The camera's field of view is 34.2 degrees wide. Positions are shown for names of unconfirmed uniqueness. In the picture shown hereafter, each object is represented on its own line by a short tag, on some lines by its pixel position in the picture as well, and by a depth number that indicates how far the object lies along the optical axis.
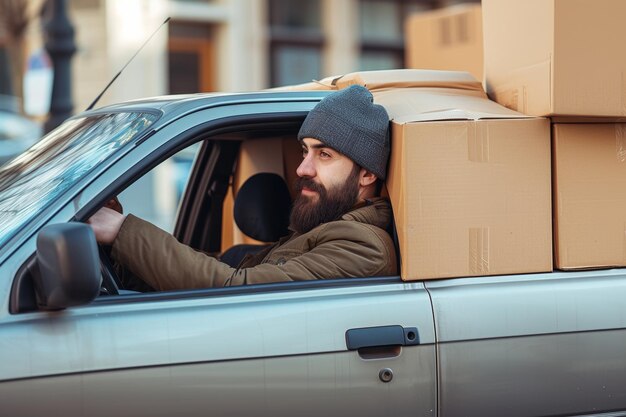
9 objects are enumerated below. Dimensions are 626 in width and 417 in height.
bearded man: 3.01
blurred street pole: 8.71
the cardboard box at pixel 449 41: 5.10
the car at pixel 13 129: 15.70
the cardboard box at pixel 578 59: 3.09
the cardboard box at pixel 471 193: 3.03
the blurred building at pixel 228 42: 14.66
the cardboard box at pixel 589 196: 3.13
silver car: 2.65
